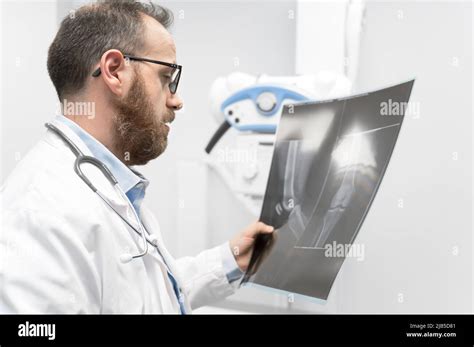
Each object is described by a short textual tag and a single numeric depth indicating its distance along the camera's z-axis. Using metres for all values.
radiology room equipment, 1.56
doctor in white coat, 0.86
